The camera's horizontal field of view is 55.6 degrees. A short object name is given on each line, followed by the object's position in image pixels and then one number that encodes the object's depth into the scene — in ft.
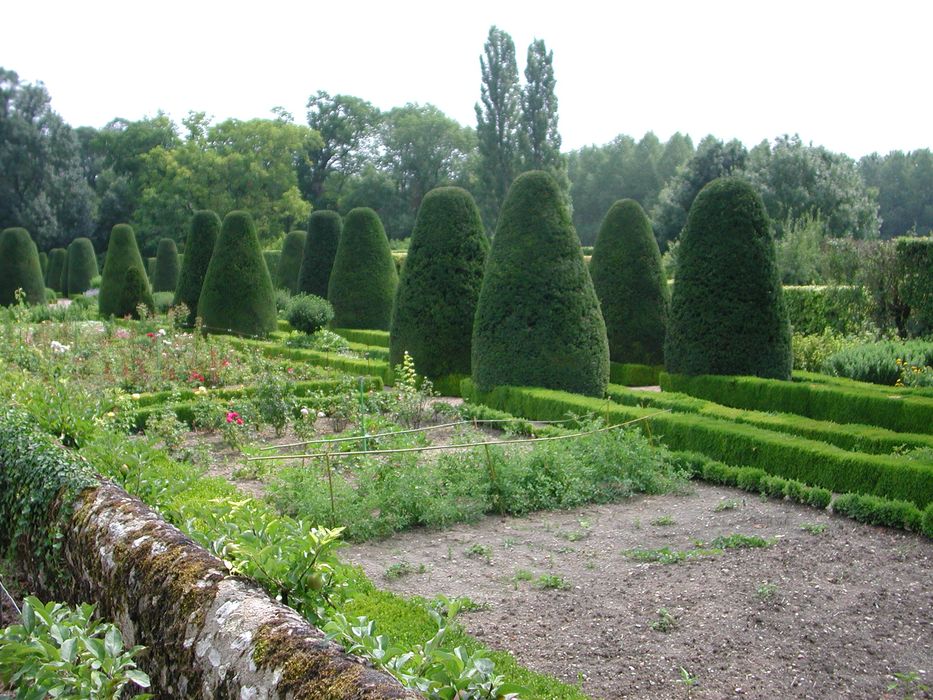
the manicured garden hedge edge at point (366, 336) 59.41
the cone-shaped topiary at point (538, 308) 37.24
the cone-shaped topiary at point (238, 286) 66.08
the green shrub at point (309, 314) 61.67
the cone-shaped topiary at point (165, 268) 107.04
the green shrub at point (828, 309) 56.03
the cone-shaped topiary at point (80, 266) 126.41
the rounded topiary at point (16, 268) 96.07
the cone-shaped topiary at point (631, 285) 46.62
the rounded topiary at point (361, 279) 65.46
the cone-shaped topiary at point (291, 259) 91.56
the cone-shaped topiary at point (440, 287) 43.57
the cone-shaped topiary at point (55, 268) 139.85
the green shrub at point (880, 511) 21.70
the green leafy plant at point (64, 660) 8.04
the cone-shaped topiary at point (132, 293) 79.41
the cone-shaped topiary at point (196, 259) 74.49
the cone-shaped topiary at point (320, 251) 75.87
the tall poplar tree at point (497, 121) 138.82
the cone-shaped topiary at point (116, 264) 84.48
